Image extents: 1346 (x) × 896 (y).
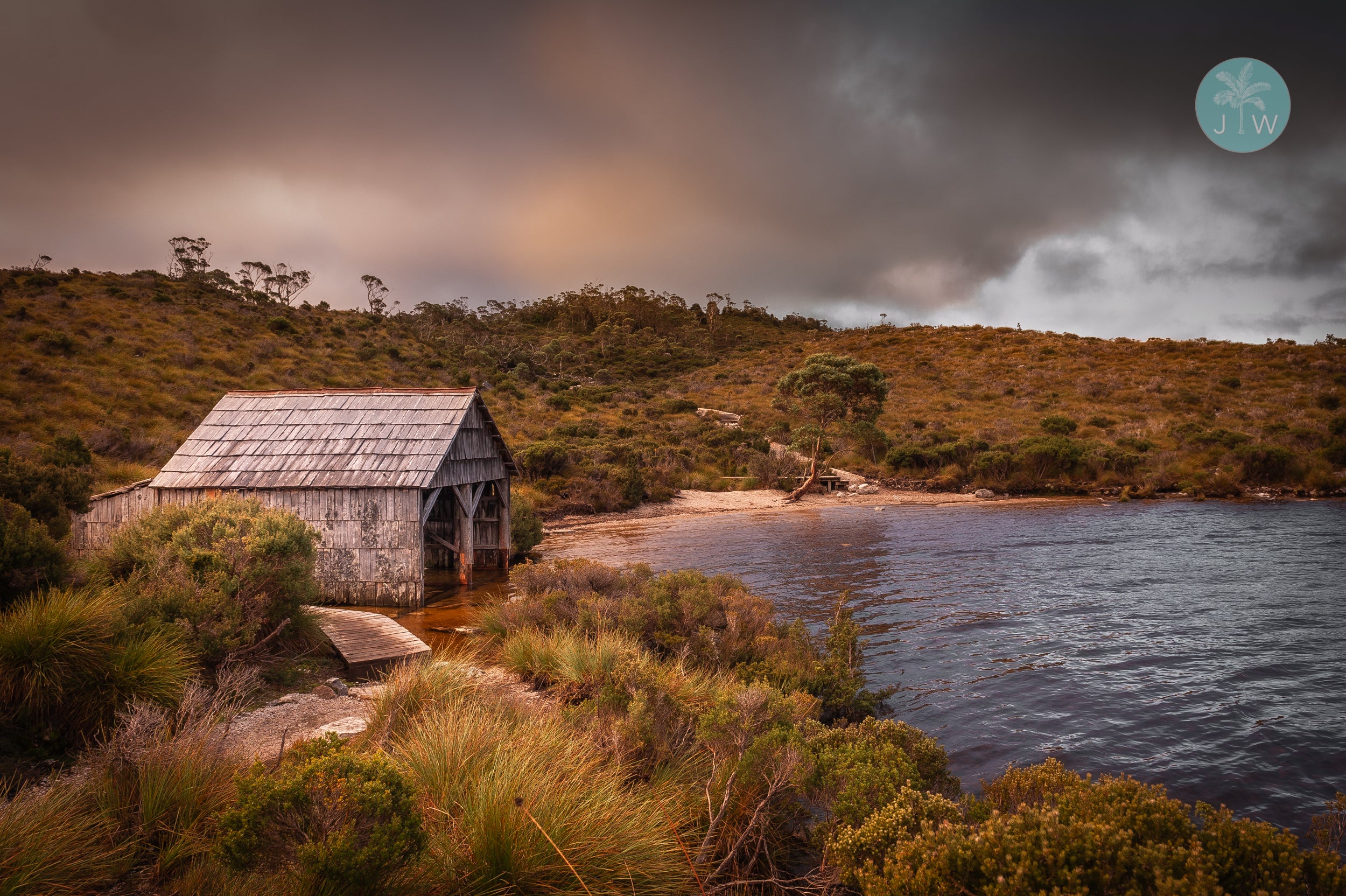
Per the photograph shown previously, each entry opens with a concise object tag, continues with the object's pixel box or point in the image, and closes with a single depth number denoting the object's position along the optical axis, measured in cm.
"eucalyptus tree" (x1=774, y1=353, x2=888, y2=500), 3422
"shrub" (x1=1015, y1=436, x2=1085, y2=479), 3162
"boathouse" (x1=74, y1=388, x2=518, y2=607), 1392
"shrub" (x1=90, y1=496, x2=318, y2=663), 779
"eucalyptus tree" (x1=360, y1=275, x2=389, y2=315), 7725
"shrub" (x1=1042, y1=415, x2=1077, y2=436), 3675
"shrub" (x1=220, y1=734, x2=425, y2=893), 337
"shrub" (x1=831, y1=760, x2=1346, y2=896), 342
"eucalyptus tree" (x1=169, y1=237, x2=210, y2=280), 6078
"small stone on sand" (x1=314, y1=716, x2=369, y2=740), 672
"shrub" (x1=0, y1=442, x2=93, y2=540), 1223
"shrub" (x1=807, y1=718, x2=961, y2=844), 514
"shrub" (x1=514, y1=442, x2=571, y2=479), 2916
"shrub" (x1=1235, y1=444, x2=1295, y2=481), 2733
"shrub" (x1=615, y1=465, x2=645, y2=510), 2886
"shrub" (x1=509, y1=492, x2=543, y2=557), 1964
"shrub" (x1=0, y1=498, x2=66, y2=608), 690
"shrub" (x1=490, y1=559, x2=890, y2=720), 884
